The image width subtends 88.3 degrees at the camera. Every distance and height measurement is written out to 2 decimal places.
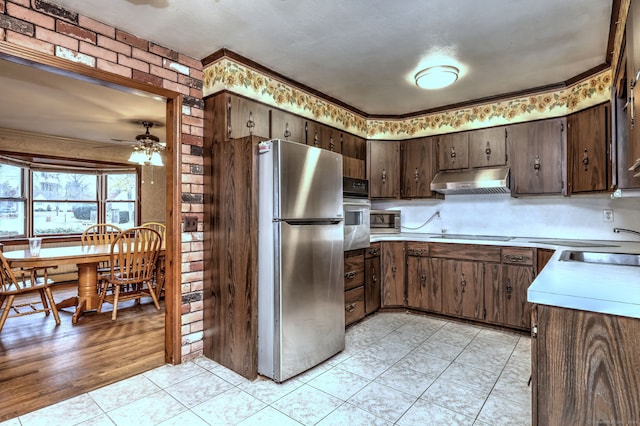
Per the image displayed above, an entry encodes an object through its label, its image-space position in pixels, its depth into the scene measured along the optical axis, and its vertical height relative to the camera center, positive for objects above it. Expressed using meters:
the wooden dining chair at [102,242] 4.19 -0.37
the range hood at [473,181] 3.31 +0.32
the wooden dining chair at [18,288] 3.07 -0.71
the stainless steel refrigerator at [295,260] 2.17 -0.32
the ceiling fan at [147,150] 4.10 +0.82
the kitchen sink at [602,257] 1.98 -0.30
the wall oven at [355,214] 3.12 -0.01
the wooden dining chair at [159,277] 3.95 -0.77
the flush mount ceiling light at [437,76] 2.70 +1.14
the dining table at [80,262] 3.13 -0.47
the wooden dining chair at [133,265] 3.54 -0.56
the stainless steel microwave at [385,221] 4.07 -0.11
